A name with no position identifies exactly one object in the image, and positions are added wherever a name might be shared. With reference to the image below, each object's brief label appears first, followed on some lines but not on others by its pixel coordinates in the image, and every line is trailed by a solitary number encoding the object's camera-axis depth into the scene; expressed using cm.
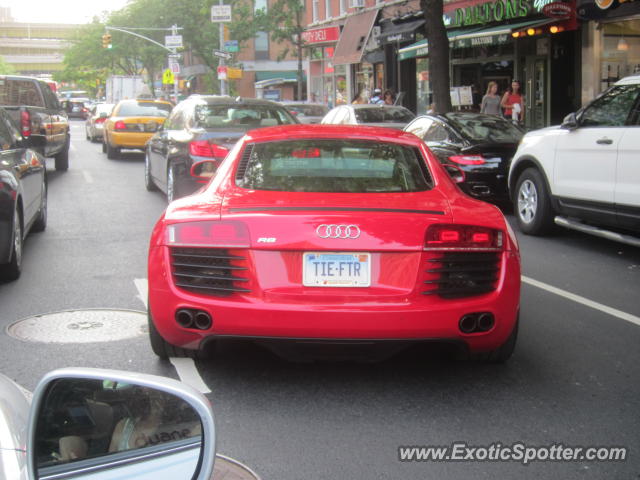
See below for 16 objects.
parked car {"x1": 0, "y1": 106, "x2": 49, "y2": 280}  745
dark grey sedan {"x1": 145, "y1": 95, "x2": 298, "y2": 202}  1148
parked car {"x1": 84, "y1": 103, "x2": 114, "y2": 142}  3238
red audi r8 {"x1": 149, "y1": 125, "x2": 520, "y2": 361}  450
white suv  888
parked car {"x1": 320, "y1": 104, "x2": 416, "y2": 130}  1766
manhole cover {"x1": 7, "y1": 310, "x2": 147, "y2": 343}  596
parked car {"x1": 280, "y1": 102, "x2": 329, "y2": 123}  2467
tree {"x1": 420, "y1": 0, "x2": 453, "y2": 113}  1992
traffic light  5300
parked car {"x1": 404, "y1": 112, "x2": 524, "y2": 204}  1239
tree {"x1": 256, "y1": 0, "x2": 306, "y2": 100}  3841
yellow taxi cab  2348
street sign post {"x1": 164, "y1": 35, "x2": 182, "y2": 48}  4366
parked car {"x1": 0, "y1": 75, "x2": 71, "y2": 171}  1738
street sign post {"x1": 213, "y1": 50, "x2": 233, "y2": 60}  3502
